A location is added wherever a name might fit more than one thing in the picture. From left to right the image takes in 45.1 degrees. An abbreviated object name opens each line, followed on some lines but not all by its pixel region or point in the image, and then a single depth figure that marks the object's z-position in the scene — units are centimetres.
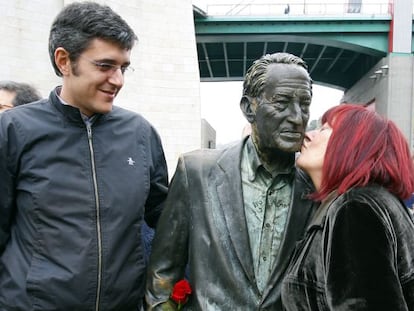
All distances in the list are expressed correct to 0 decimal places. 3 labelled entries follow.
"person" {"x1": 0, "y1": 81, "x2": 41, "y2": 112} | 301
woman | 160
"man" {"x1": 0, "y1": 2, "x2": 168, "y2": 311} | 191
